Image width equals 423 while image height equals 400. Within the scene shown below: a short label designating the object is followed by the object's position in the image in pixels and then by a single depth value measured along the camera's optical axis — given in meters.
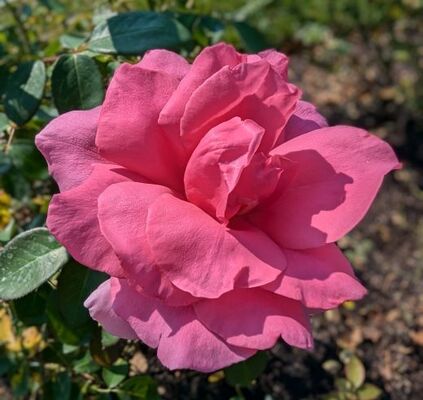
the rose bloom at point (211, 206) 0.17
